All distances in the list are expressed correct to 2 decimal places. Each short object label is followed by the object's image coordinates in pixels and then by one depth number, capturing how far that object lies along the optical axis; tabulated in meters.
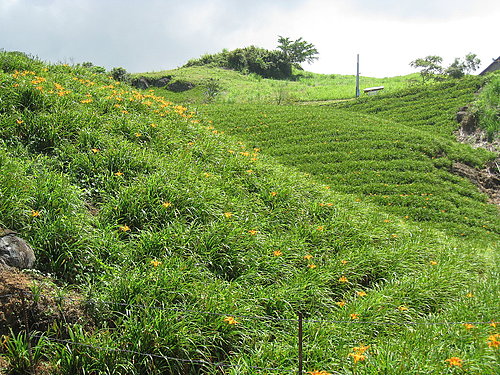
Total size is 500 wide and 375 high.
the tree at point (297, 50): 53.81
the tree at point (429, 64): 42.00
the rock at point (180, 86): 32.98
